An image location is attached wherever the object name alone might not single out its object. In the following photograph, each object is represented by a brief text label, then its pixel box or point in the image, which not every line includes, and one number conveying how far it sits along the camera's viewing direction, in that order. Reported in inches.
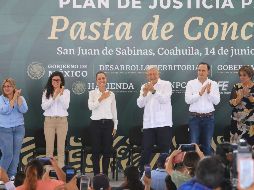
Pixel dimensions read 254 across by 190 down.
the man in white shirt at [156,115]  476.5
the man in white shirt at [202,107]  482.5
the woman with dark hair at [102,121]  482.8
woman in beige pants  492.3
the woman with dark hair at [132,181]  293.8
